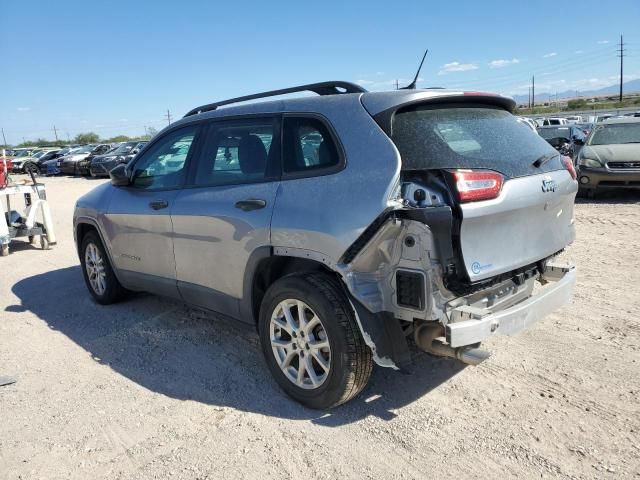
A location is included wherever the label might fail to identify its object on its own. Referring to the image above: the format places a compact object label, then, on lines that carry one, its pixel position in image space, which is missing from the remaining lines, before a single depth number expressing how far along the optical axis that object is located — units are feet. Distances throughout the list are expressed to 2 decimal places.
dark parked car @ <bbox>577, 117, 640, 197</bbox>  33.81
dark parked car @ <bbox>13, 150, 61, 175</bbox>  114.73
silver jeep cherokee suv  9.36
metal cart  28.81
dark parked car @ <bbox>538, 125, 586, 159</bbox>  59.52
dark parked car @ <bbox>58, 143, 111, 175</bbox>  97.30
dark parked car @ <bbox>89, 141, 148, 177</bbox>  81.61
